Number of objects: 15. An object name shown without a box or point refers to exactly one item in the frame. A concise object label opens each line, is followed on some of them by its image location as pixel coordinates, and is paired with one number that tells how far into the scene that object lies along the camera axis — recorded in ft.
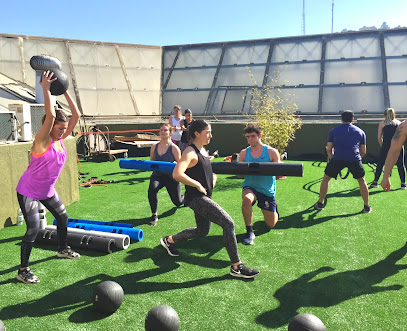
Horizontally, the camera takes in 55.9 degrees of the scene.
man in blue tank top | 19.71
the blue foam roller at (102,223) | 21.27
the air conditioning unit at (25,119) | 24.62
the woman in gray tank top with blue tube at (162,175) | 23.30
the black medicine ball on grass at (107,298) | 12.62
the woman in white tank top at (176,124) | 38.40
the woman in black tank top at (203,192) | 15.26
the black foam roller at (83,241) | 18.37
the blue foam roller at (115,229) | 19.97
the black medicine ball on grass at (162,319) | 11.12
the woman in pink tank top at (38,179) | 14.92
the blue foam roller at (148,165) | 20.86
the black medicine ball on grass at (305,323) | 10.75
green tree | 39.88
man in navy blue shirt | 24.45
